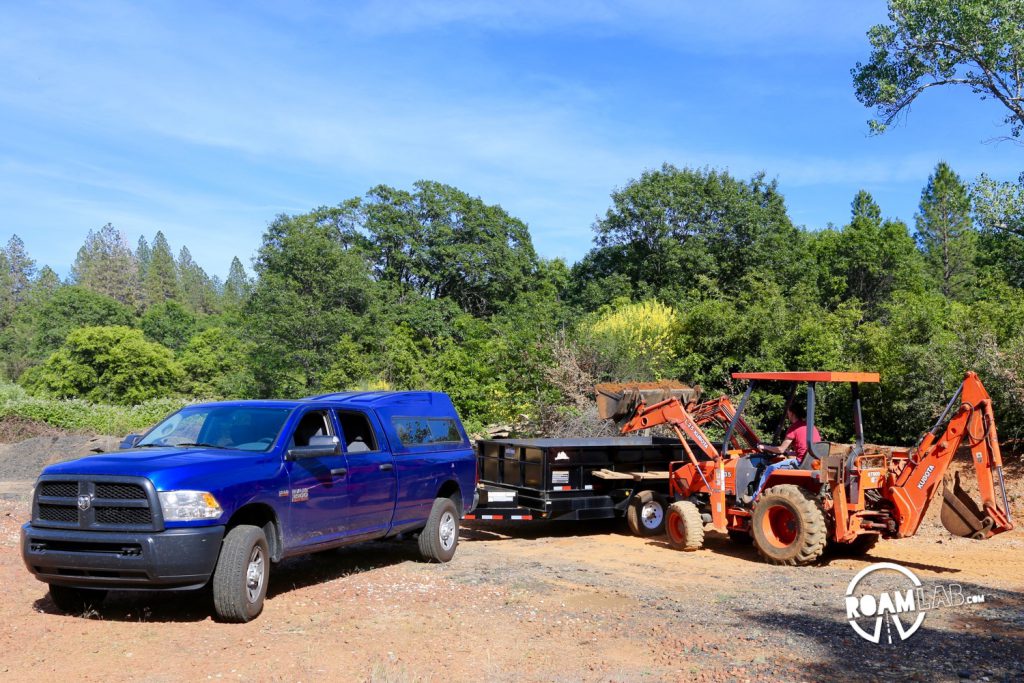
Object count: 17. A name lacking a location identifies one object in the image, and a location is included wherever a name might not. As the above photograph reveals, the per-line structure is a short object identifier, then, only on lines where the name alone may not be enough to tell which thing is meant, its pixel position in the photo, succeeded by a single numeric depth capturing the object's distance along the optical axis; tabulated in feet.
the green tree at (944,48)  77.20
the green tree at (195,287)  437.17
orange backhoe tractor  36.81
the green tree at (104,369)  180.14
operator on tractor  40.88
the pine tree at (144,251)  537.65
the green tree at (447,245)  175.94
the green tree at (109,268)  373.61
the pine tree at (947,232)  196.95
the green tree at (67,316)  226.38
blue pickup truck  24.41
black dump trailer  45.93
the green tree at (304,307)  143.02
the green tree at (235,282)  439.22
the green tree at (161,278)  408.67
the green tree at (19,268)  337.29
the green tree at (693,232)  148.59
